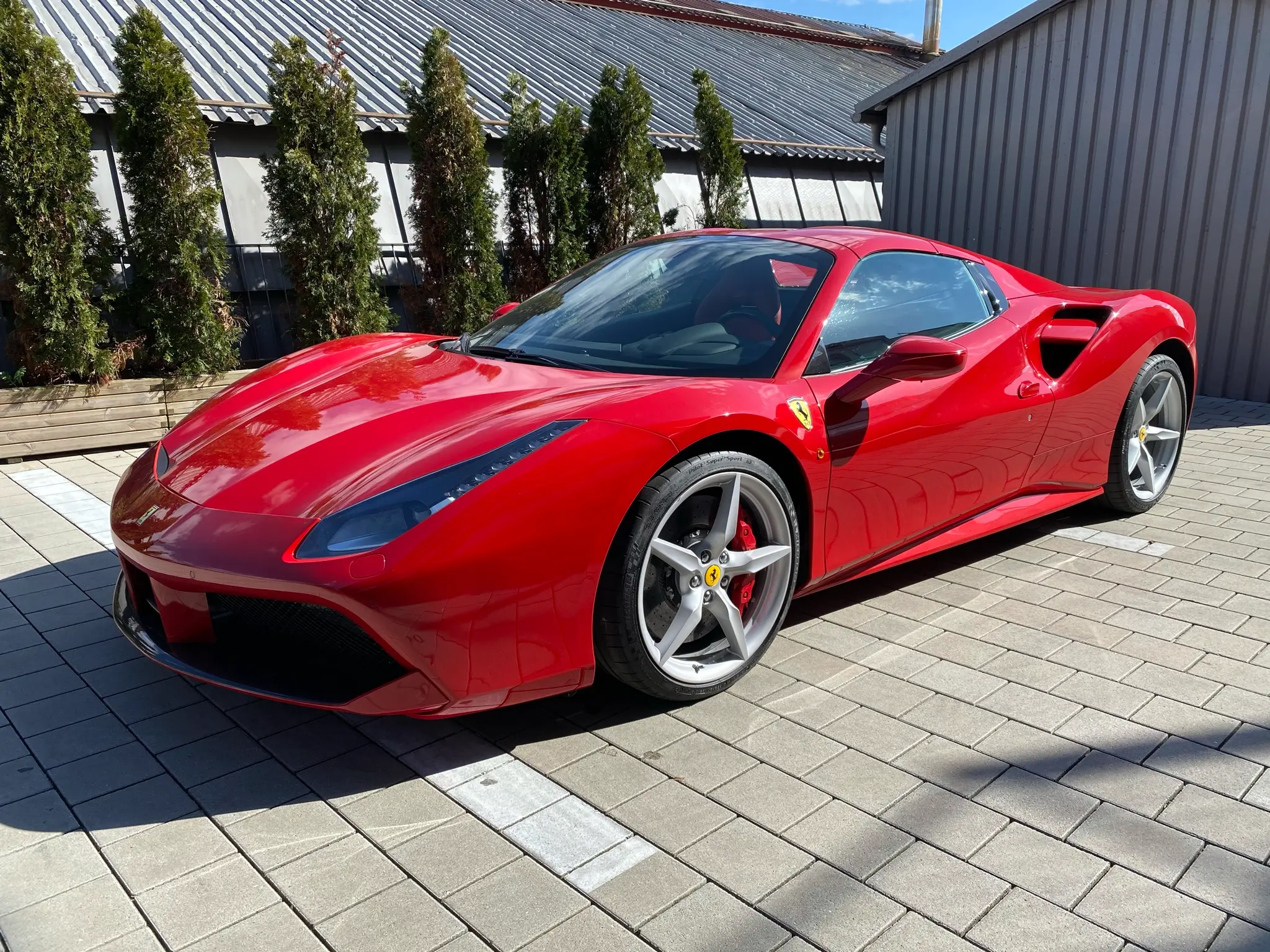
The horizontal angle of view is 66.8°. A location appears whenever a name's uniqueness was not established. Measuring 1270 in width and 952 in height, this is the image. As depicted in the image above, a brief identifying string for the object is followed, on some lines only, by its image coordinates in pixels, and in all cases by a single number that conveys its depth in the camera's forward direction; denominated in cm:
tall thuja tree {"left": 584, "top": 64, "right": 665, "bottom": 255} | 866
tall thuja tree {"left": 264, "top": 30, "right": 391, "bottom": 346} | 686
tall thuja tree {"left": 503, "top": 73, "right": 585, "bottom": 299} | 833
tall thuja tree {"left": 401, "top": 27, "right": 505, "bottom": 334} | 768
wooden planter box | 579
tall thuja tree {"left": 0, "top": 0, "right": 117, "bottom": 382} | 571
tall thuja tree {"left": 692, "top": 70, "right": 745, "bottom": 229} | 984
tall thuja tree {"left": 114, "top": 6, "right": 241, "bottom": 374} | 625
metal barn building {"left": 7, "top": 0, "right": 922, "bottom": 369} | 819
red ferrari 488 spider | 219
